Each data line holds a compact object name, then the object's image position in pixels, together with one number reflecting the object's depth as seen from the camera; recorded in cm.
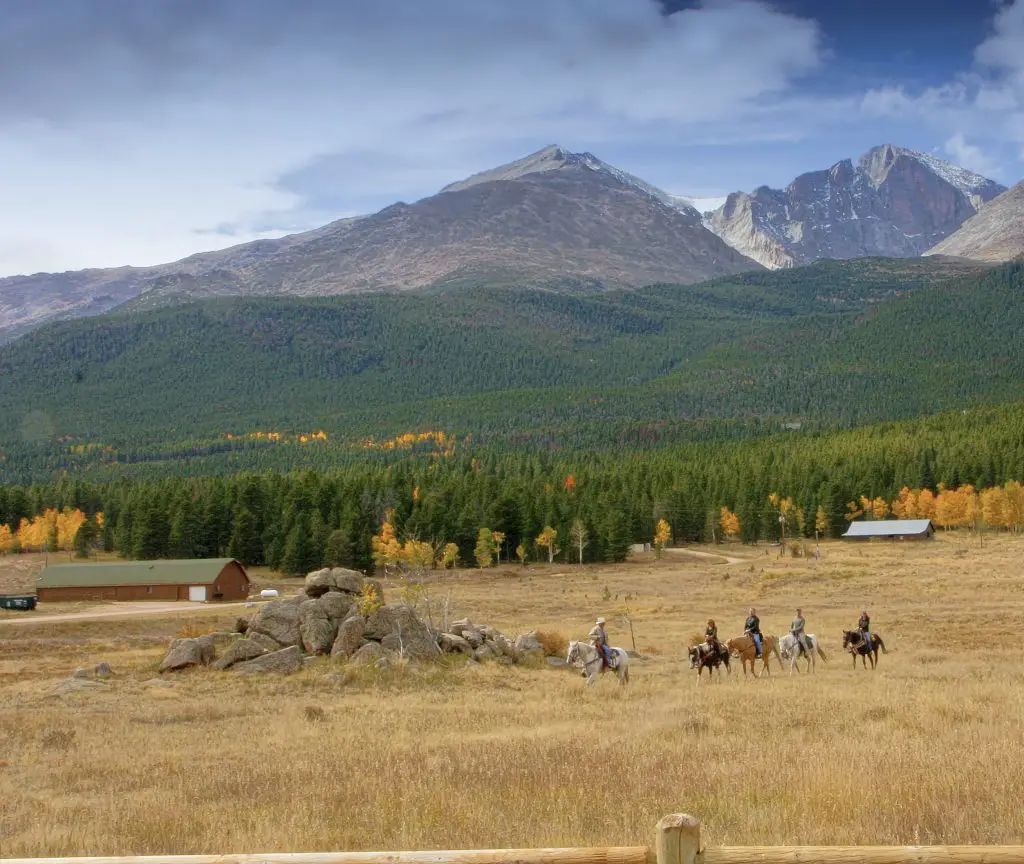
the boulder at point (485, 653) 4081
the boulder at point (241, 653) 4031
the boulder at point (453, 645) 4141
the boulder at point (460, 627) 4428
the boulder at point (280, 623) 4222
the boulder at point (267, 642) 4144
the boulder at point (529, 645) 4234
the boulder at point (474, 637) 4259
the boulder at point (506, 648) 4222
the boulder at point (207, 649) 4128
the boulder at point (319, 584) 4453
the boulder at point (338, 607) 4294
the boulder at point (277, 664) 3909
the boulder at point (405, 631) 3972
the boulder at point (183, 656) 4053
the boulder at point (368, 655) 3812
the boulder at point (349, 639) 3997
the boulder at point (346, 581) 4491
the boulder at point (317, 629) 4147
